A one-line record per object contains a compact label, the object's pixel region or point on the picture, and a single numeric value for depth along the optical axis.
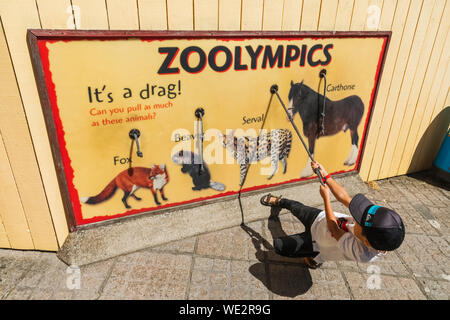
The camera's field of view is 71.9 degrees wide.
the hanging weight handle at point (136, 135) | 3.65
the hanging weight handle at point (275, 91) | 4.18
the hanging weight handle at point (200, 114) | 3.89
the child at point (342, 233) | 2.63
